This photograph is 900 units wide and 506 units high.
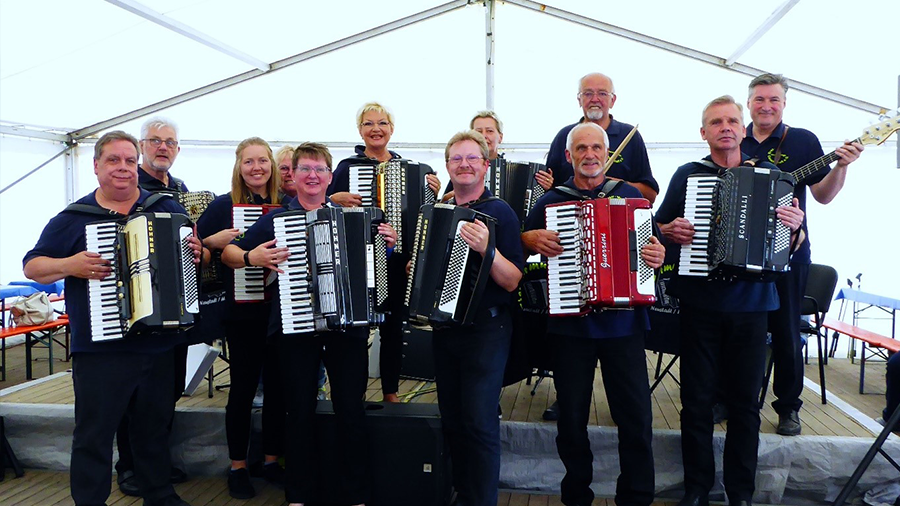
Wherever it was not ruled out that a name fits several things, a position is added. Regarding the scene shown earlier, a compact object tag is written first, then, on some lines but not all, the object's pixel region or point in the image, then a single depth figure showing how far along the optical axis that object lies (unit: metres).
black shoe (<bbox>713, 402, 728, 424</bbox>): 4.15
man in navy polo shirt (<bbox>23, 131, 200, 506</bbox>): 3.01
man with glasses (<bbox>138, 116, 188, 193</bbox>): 3.84
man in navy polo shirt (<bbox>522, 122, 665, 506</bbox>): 3.10
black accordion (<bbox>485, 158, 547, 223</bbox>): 3.98
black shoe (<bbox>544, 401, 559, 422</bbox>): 4.09
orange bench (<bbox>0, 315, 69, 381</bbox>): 6.00
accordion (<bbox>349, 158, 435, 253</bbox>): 3.59
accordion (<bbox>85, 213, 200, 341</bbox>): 2.94
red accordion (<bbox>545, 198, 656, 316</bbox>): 2.94
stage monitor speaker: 3.44
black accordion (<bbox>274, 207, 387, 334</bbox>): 3.08
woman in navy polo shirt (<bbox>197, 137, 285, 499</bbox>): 3.64
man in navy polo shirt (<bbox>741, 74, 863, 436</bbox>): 3.62
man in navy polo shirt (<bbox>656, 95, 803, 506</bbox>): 3.22
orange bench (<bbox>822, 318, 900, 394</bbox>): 5.35
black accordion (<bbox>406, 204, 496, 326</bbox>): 2.90
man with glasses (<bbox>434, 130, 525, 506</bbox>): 3.05
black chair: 5.38
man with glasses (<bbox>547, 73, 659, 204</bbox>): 3.95
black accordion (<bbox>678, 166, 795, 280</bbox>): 3.04
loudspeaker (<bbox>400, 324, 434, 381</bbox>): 5.23
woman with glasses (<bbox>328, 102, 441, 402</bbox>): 3.76
